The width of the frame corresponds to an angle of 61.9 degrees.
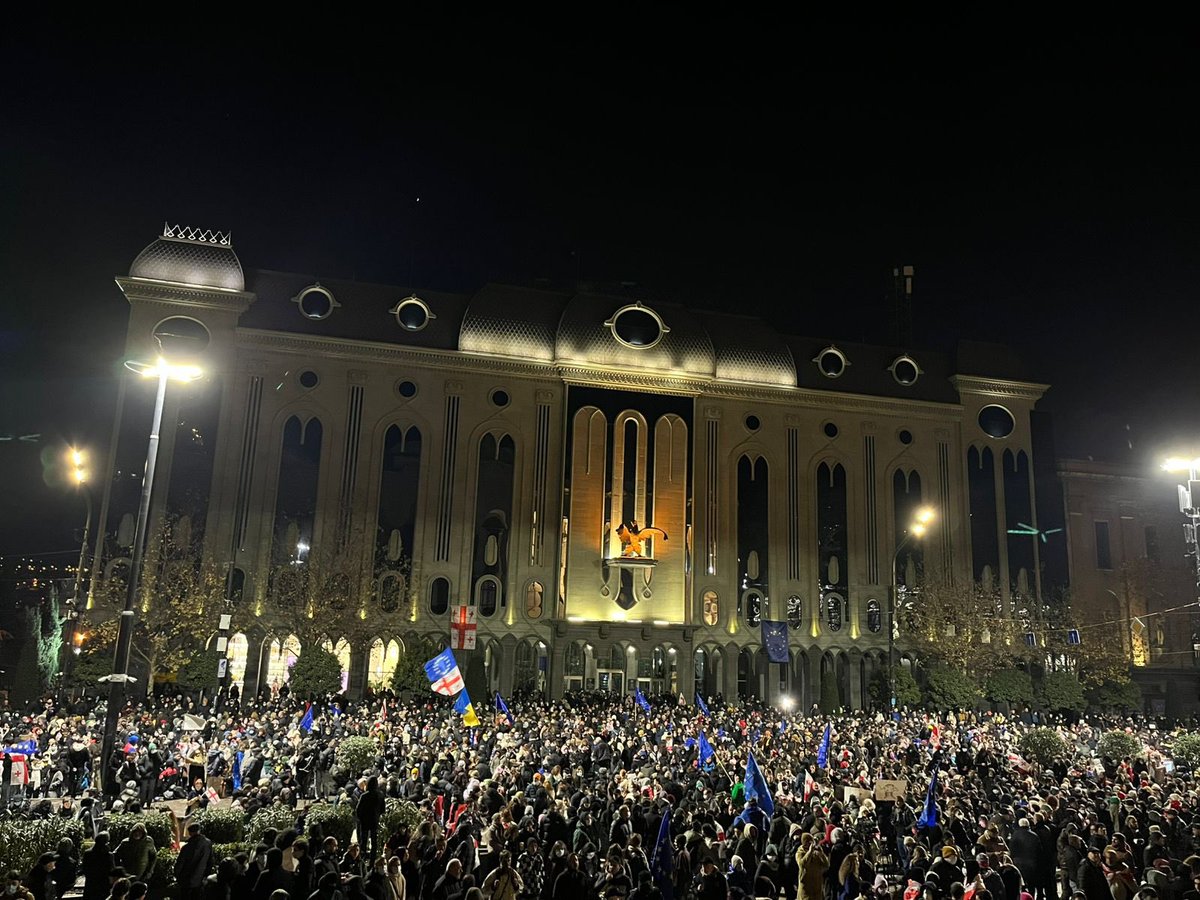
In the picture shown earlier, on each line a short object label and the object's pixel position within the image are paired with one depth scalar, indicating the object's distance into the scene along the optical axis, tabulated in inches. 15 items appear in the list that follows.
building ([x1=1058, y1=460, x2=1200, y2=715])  2395.4
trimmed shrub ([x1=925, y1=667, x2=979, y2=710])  2113.7
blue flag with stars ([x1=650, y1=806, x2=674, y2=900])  562.3
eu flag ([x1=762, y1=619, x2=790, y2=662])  2026.3
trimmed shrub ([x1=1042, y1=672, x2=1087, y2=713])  2127.2
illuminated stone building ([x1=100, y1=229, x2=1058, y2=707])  1998.0
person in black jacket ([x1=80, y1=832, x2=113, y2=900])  466.6
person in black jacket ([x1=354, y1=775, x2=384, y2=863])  636.7
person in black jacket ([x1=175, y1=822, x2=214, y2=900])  486.3
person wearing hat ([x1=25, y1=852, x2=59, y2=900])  423.5
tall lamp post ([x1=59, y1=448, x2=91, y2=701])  1705.2
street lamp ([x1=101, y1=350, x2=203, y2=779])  737.0
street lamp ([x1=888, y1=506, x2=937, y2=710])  2252.7
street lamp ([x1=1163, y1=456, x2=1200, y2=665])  1012.5
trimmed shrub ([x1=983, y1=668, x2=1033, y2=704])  2143.2
